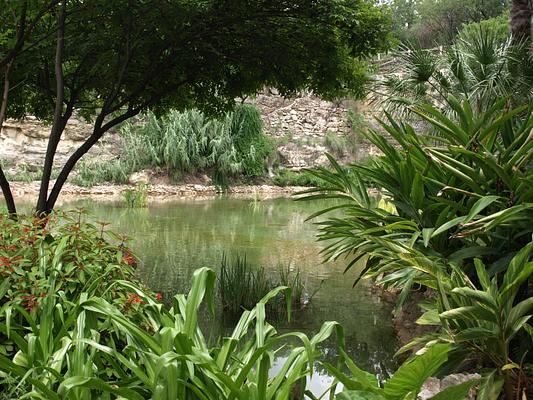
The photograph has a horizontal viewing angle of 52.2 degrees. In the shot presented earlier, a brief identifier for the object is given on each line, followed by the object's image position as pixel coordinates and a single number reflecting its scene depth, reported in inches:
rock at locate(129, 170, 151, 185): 711.1
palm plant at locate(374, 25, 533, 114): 250.8
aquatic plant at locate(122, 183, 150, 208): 509.0
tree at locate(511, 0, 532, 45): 277.0
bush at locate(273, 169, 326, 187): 796.0
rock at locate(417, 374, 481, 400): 90.9
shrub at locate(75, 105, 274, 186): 708.7
